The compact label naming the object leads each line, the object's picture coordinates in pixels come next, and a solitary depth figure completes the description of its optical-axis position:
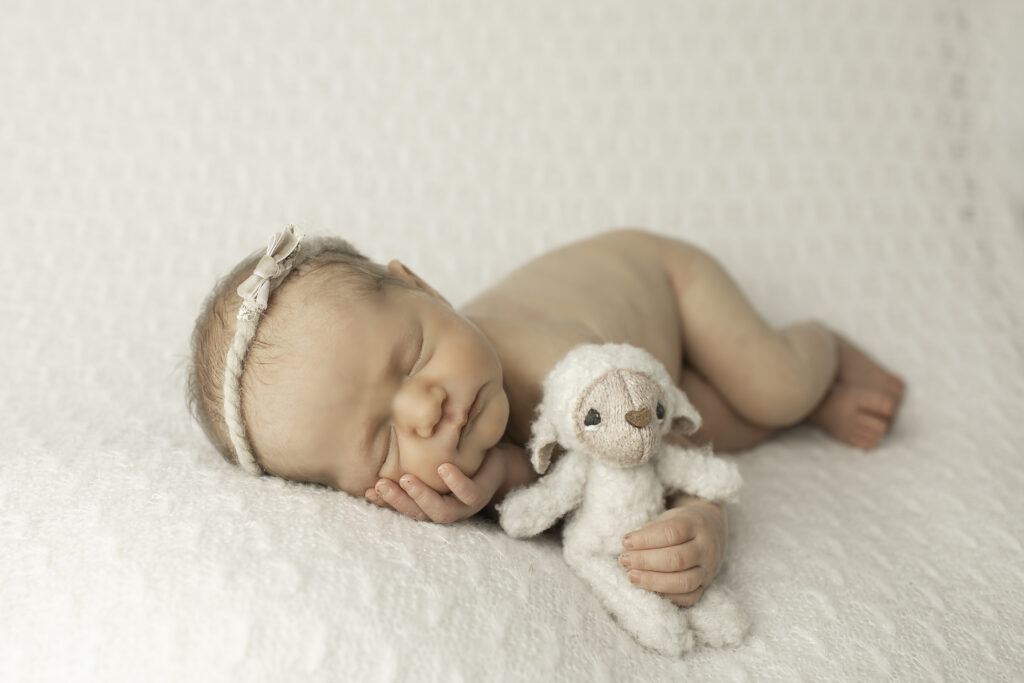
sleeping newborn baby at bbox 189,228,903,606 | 0.47
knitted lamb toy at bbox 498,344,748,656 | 0.46
